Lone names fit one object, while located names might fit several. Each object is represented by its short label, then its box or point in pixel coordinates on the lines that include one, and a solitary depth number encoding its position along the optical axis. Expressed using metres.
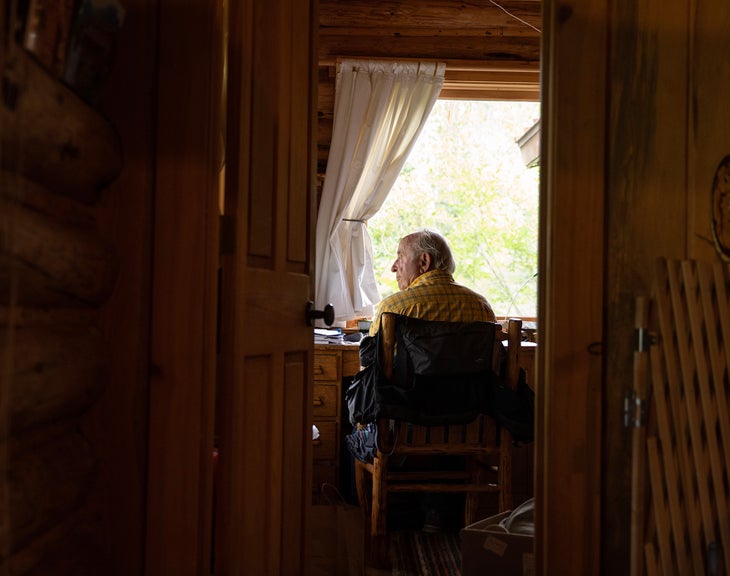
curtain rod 4.09
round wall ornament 1.57
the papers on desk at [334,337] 3.57
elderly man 2.98
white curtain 4.02
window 5.13
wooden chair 2.69
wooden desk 3.39
